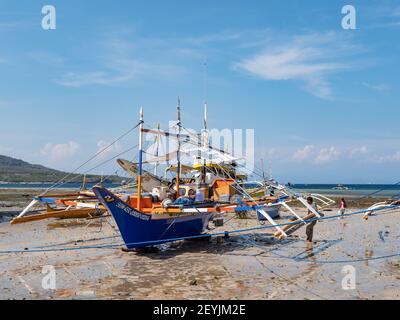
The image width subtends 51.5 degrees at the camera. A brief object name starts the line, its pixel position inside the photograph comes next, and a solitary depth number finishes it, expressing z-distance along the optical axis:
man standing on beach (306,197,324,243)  17.48
